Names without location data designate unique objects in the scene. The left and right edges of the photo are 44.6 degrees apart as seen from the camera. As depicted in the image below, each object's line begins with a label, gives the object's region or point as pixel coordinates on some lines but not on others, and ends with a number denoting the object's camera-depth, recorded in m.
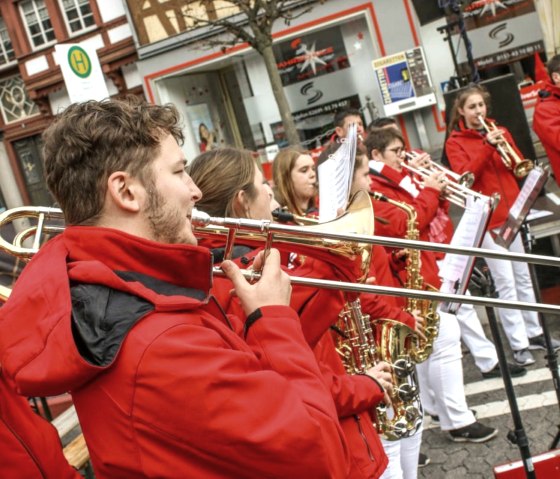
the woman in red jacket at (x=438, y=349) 3.93
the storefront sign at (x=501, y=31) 12.98
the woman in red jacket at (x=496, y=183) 4.85
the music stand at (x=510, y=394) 2.98
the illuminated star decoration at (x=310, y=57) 14.69
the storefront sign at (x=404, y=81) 13.51
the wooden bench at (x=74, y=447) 3.55
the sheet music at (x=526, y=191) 3.42
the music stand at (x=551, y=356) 3.51
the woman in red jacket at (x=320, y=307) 2.14
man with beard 1.35
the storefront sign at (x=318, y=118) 14.72
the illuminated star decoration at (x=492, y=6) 12.99
